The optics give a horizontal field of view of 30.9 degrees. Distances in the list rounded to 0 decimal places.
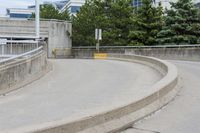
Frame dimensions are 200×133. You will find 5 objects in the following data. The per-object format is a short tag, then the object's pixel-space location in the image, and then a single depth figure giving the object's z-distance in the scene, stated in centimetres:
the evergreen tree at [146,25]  3747
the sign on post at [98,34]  3493
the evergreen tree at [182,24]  3281
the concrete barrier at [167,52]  2711
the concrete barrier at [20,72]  1255
